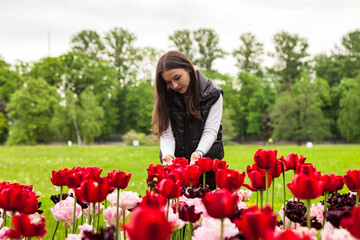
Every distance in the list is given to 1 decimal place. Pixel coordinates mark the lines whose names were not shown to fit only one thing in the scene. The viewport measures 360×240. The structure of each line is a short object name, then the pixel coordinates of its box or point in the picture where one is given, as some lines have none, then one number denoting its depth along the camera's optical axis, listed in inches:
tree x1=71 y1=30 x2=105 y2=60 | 1771.7
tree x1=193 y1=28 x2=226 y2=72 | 1758.1
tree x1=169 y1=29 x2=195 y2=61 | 1741.1
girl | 148.9
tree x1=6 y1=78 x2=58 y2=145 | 1376.7
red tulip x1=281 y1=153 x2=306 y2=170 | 81.7
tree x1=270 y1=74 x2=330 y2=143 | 1482.5
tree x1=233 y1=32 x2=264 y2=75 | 1813.5
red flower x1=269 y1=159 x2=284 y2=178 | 75.4
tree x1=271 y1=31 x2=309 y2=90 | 1758.1
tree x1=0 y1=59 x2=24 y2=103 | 1595.7
